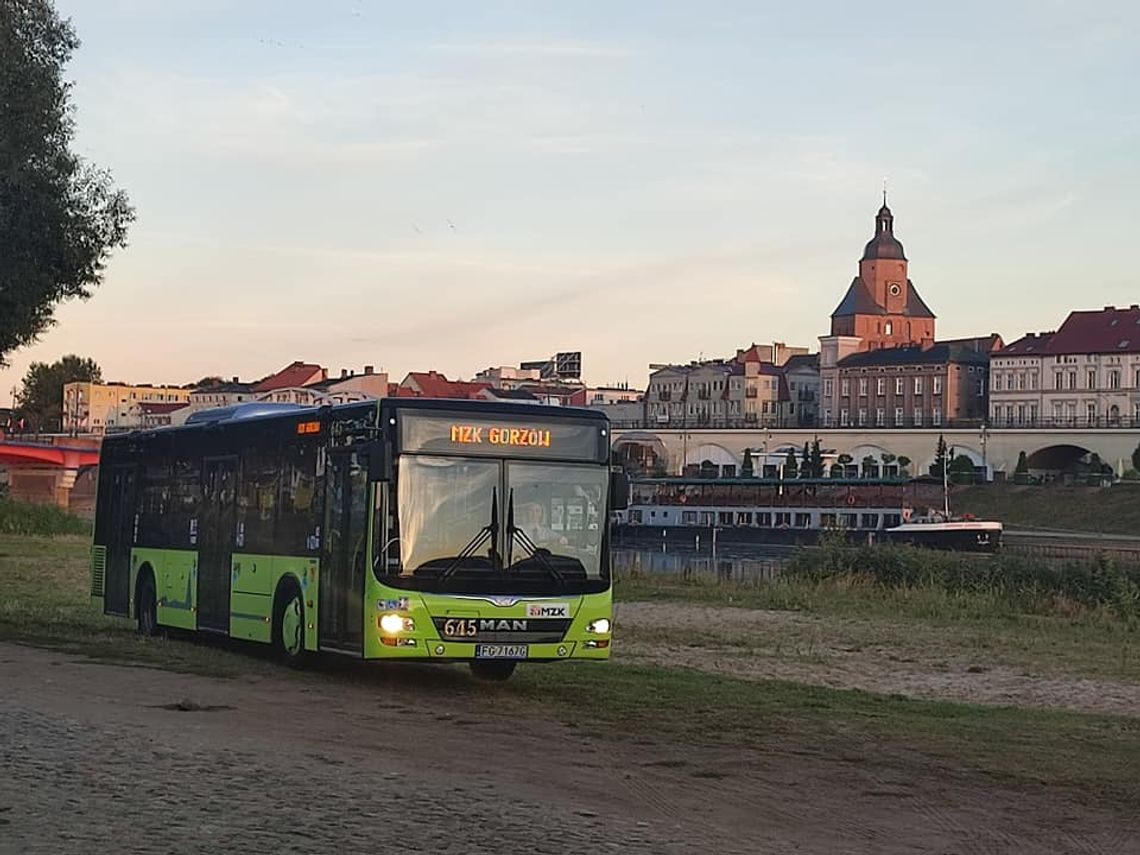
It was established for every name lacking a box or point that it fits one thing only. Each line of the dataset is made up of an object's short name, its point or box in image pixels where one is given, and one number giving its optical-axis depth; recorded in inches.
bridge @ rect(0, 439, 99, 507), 4079.7
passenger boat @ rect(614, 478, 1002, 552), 3265.3
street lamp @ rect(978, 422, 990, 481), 5354.3
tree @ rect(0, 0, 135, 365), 1173.1
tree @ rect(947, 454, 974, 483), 4892.7
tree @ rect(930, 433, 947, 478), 4814.2
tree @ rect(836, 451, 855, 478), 5438.0
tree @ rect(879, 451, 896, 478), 5526.6
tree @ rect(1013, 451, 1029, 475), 4877.0
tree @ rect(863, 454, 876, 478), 5536.4
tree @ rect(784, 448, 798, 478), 5423.2
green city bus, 741.3
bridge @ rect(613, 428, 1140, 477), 5182.1
